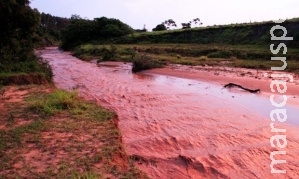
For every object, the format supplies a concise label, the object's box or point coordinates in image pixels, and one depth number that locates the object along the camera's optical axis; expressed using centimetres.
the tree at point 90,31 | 5344
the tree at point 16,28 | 1445
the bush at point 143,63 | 2359
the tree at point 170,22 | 7002
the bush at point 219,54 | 2933
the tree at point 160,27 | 6438
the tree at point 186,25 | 6306
